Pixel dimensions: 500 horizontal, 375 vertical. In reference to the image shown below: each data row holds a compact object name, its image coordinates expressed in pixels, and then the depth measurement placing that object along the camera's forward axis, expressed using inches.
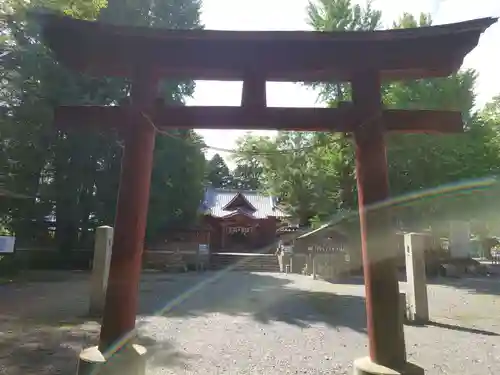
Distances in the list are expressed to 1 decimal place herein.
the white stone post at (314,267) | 700.9
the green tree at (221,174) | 2172.7
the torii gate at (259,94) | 143.0
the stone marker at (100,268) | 336.8
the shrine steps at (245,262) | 900.0
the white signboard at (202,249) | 887.7
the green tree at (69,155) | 672.7
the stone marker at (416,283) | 325.7
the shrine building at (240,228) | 1242.0
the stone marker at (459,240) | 787.4
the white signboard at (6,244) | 486.4
